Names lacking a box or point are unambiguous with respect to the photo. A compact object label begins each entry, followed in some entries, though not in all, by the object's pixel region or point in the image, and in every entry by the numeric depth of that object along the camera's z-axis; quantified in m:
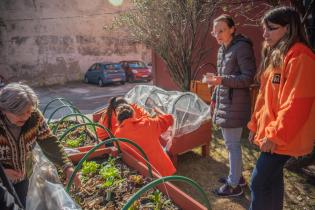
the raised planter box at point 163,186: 2.25
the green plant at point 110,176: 2.83
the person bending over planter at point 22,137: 1.95
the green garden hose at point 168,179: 1.69
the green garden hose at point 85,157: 2.33
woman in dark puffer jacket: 3.12
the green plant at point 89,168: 3.09
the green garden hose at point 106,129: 3.26
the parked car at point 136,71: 17.98
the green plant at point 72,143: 4.05
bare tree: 6.43
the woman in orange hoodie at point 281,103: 2.07
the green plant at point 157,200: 2.44
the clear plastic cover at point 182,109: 4.59
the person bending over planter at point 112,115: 3.72
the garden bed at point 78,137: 4.13
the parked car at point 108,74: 17.12
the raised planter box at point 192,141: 4.48
